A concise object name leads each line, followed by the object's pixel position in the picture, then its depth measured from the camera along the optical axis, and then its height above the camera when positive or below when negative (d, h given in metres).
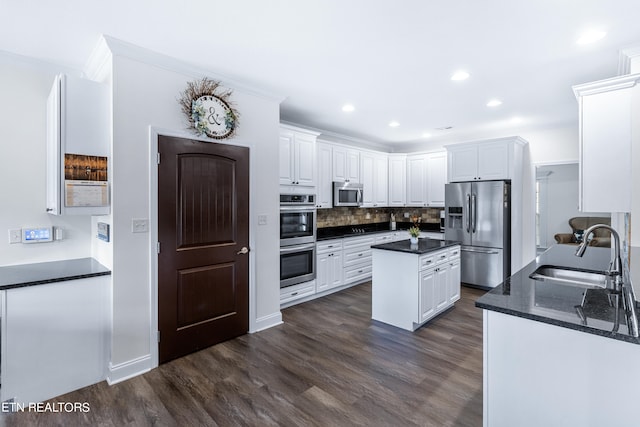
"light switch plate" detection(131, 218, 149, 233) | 2.63 -0.10
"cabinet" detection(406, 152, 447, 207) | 6.05 +0.67
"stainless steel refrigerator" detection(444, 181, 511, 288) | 4.95 -0.27
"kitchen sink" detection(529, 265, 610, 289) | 2.21 -0.48
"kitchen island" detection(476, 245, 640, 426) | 1.31 -0.68
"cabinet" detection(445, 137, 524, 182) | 5.01 +0.88
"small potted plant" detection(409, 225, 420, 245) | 3.77 -0.28
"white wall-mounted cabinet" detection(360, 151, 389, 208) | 5.89 +0.66
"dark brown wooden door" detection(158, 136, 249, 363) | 2.81 -0.30
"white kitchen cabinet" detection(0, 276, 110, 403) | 2.19 -0.93
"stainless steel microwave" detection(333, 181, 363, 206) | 5.20 +0.32
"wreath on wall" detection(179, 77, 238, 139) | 2.92 +1.00
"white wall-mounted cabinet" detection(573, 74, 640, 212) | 2.16 +0.49
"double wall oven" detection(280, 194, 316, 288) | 4.15 -0.36
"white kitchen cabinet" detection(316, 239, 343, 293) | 4.66 -0.81
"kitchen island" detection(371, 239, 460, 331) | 3.43 -0.81
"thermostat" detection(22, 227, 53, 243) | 2.73 -0.19
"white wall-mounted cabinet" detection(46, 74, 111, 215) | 2.38 +0.56
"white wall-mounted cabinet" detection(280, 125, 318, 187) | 4.25 +0.80
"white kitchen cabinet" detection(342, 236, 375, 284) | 5.11 -0.78
